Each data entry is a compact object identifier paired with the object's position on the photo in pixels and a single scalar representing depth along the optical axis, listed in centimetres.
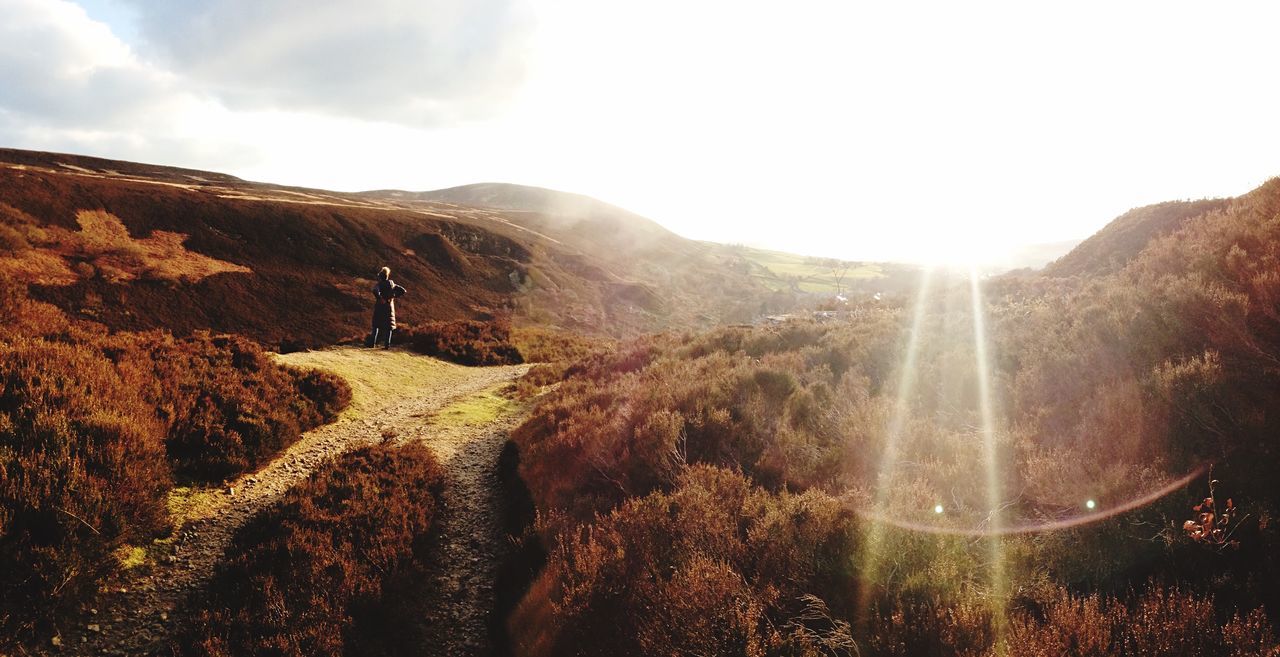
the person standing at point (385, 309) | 1759
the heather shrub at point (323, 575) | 505
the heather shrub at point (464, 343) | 2030
